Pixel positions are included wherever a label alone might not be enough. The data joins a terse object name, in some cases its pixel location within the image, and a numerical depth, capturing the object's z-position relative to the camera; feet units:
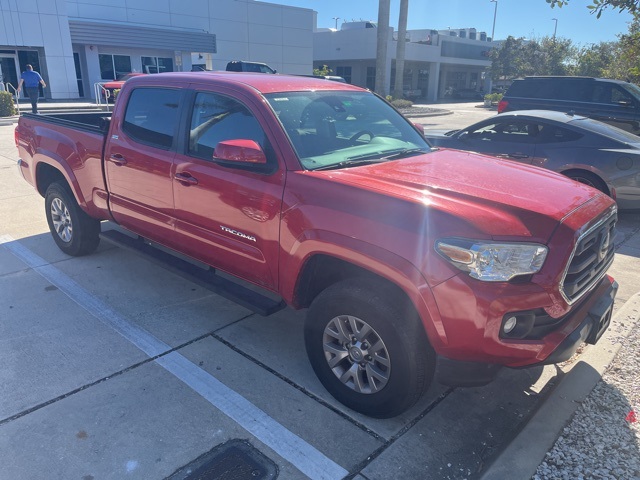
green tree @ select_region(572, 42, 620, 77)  112.06
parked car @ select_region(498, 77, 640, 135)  35.55
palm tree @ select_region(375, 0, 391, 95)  82.33
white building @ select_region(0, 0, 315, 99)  86.63
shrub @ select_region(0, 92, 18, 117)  62.34
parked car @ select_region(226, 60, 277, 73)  74.49
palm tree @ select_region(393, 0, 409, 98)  93.25
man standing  60.54
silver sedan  22.30
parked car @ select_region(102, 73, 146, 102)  76.03
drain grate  8.56
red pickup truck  8.38
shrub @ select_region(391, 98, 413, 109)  92.53
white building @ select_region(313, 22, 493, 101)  146.61
